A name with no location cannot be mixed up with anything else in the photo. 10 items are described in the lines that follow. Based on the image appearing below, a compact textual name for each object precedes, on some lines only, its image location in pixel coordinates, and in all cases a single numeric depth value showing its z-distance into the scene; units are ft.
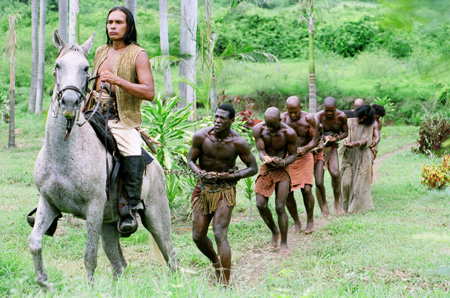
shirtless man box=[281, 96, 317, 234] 29.86
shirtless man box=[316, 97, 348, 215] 34.45
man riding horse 17.63
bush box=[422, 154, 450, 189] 37.19
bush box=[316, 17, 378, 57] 103.55
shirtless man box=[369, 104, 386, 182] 36.91
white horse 15.02
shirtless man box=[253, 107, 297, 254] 26.48
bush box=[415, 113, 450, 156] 54.44
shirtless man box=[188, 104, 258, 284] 21.22
